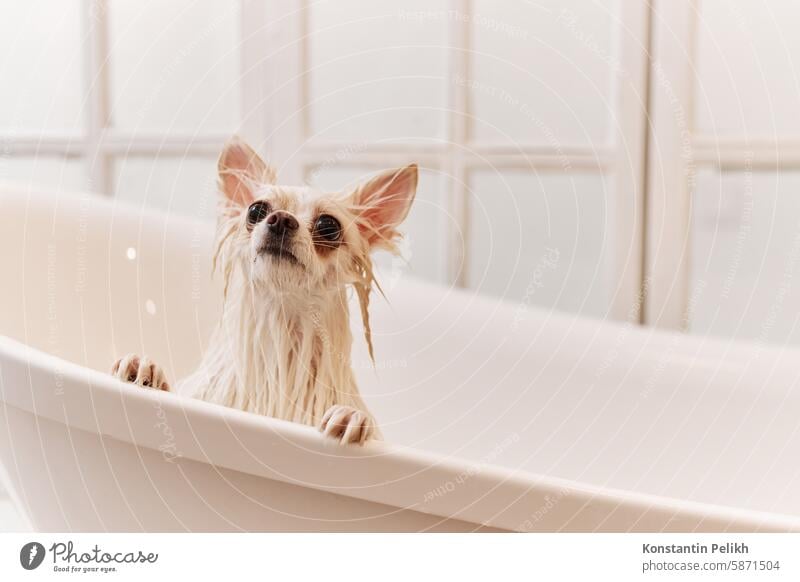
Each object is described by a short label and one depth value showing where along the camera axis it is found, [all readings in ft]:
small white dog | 2.02
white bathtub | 1.68
